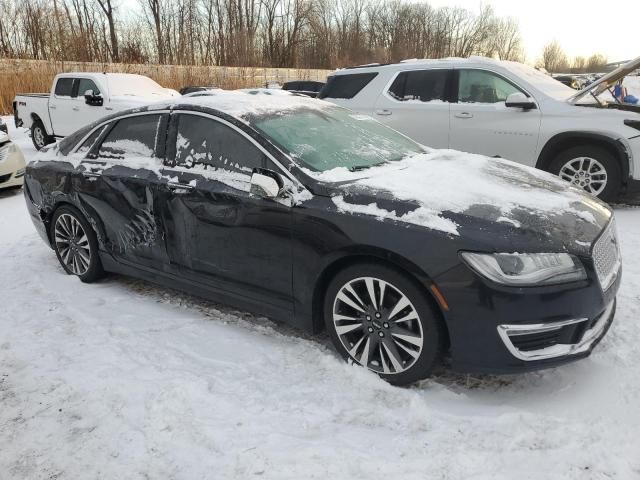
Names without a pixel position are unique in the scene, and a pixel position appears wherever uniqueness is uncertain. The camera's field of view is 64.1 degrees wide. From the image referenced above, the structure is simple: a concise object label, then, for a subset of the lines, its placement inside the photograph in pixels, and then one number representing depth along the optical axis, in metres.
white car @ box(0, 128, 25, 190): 8.13
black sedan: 2.56
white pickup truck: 10.82
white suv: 6.17
